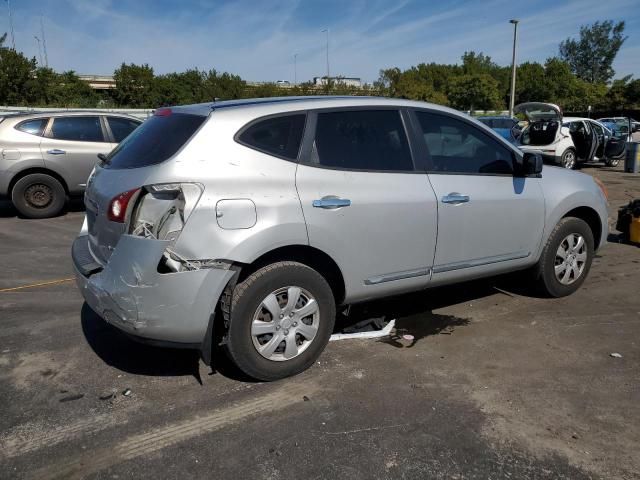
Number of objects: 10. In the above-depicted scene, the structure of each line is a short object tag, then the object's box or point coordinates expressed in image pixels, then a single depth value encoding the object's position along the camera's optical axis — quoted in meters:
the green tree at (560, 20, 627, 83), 113.19
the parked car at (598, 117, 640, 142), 30.00
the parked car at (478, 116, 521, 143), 19.56
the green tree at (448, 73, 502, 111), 60.12
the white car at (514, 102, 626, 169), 15.82
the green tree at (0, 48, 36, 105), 40.38
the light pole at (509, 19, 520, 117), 33.66
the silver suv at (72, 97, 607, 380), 3.08
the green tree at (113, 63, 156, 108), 56.16
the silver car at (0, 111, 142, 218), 9.02
